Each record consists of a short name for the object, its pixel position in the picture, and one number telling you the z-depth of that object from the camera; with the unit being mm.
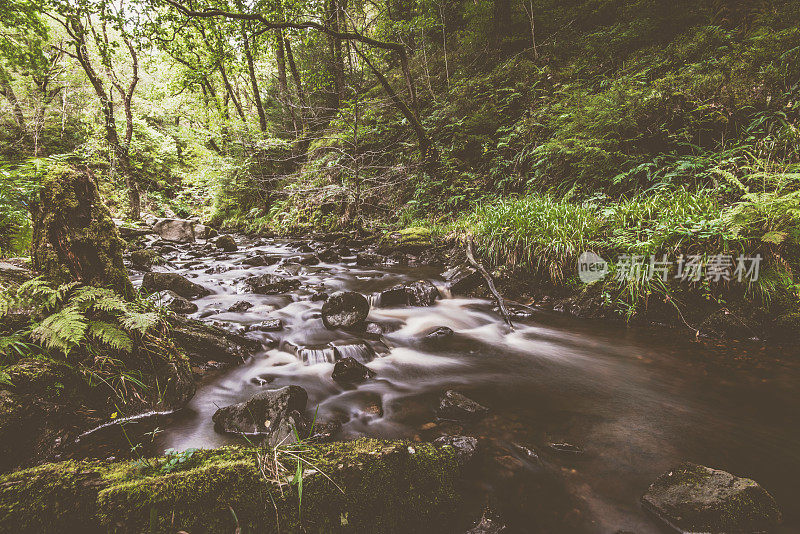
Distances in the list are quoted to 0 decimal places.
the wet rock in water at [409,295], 5914
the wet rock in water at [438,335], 4660
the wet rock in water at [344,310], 4938
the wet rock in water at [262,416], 2562
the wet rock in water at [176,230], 14469
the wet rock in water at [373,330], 4756
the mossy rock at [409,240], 9156
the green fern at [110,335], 2422
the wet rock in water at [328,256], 9512
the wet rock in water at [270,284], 6703
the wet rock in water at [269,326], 4789
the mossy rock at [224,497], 1281
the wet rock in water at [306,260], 9569
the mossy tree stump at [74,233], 2643
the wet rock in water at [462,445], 2215
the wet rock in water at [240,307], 5516
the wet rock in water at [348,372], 3570
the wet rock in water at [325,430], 2559
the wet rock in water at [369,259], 8945
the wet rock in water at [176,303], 5000
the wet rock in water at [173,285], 5695
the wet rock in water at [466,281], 6301
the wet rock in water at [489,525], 1756
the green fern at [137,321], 2584
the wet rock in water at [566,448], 2338
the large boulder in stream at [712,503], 1672
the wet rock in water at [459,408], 2789
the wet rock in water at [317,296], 6141
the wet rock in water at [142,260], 8430
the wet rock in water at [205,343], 3560
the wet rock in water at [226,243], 11961
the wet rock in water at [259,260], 9586
